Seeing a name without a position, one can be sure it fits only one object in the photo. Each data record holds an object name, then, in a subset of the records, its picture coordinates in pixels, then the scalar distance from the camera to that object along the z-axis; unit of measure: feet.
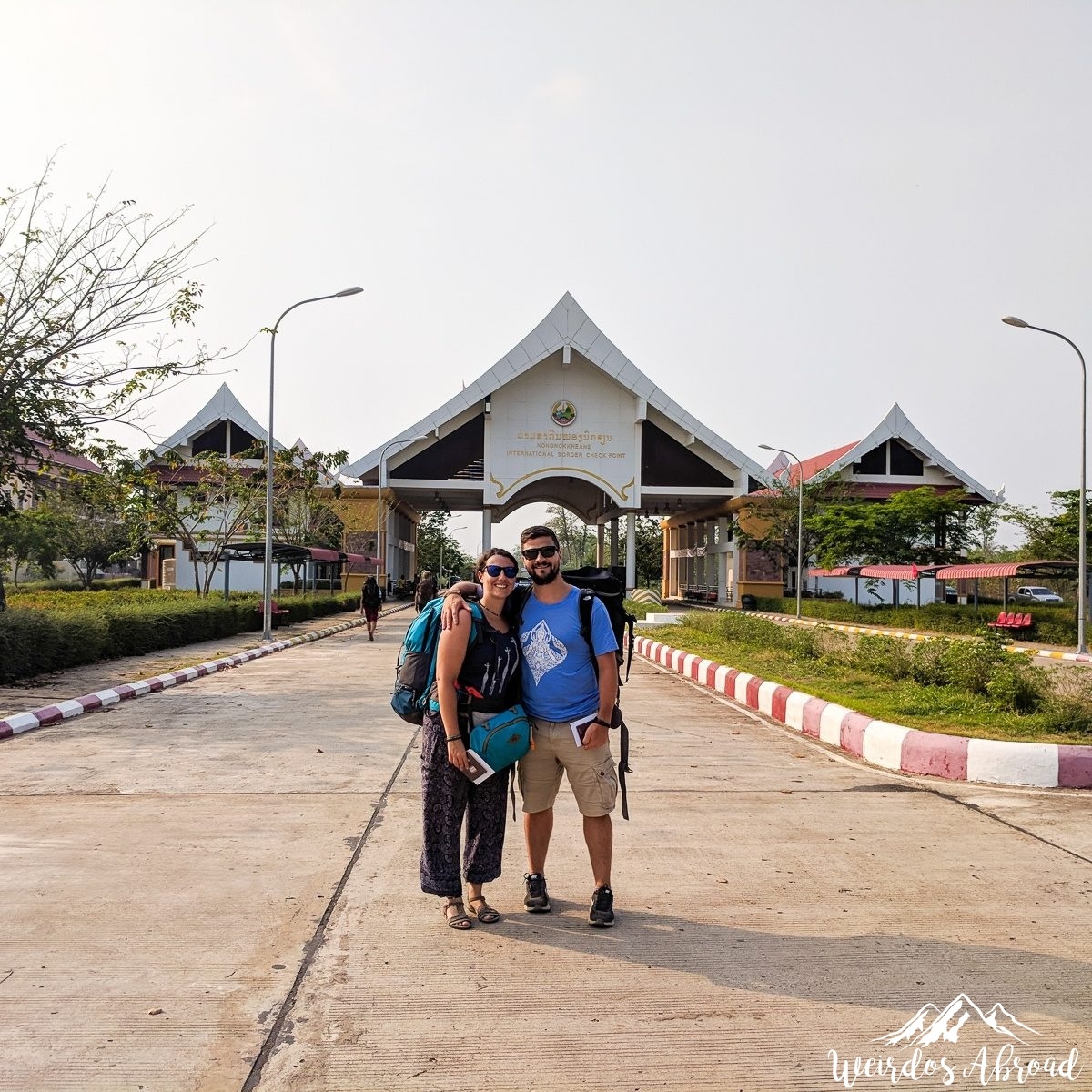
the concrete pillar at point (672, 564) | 208.24
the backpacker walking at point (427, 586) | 69.26
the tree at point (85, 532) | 158.61
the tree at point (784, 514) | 137.80
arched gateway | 125.80
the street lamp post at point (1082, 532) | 68.23
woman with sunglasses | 13.91
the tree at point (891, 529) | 124.03
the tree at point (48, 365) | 48.57
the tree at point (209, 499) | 87.76
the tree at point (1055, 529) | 103.45
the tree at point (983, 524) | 163.95
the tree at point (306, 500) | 110.93
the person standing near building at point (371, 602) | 77.87
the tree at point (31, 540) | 148.62
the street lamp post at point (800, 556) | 118.01
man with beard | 14.29
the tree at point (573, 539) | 297.33
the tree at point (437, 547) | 274.98
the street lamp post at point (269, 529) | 73.56
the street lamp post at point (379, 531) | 139.74
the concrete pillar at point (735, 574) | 149.59
